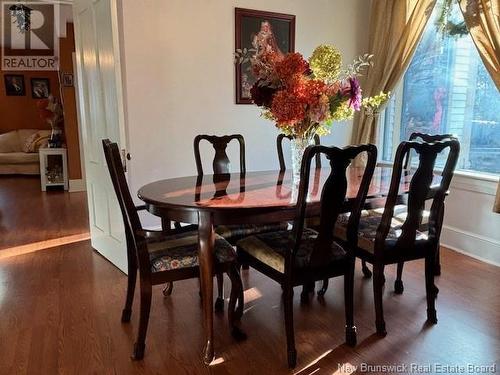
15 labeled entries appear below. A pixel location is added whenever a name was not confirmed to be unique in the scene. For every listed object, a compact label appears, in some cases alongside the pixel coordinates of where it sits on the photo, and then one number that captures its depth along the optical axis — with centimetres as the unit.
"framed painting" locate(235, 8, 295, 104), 369
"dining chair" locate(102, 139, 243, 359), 197
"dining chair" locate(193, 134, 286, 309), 259
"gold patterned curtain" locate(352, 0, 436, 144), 370
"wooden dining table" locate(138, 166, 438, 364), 191
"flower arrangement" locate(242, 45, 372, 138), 216
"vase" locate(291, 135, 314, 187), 236
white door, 272
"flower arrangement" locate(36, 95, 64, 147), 653
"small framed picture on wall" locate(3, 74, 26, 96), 834
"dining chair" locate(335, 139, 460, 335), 209
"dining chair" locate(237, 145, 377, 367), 186
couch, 734
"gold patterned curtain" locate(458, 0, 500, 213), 295
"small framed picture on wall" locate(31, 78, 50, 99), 838
